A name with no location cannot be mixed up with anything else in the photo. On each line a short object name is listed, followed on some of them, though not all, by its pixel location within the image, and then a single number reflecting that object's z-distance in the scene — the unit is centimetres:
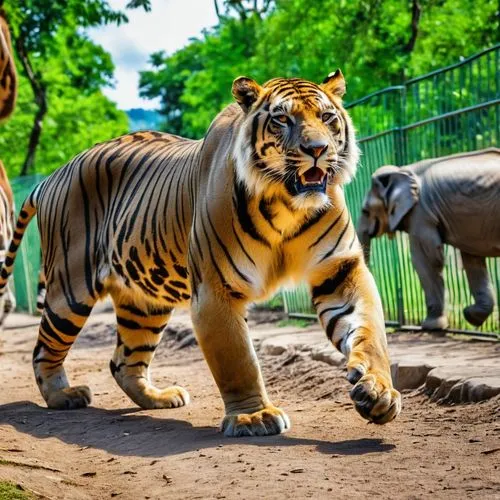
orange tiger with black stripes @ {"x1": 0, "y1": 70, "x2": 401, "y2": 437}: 530
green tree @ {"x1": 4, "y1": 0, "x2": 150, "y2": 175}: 1720
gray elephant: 920
